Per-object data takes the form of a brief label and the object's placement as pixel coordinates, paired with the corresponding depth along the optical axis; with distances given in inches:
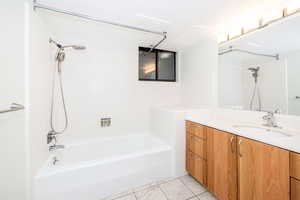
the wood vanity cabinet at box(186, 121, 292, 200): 33.6
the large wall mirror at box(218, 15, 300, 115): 49.3
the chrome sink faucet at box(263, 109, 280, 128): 52.1
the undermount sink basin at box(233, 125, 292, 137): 44.9
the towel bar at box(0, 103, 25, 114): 37.5
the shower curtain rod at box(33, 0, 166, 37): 48.7
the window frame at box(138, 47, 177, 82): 98.8
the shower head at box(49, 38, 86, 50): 68.0
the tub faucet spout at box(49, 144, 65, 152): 68.8
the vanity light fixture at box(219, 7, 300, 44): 48.7
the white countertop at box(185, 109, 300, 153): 34.7
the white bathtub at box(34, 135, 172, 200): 50.6
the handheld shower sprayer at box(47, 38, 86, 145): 69.1
